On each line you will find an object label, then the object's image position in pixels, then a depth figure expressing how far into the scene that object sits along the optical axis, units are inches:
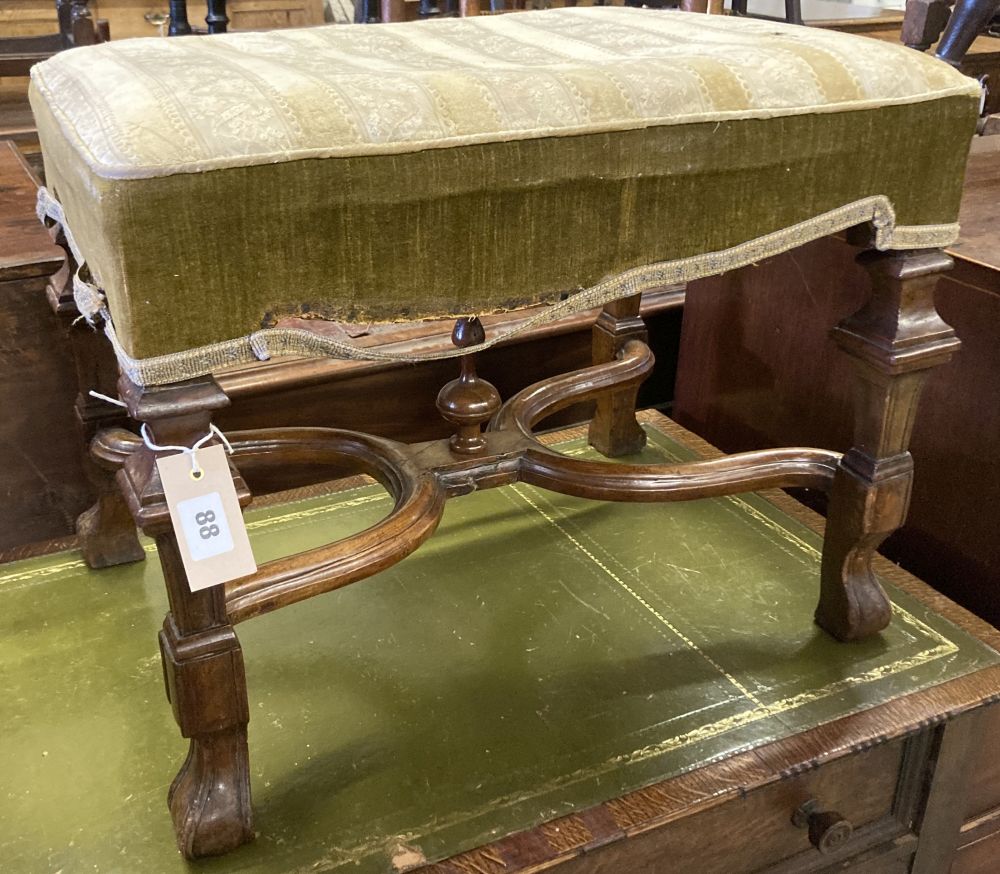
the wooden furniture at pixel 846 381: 40.1
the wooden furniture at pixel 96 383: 40.9
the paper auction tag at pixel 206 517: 24.9
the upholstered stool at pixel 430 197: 22.9
